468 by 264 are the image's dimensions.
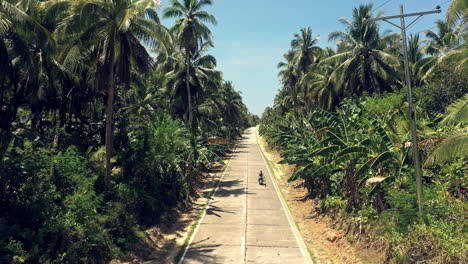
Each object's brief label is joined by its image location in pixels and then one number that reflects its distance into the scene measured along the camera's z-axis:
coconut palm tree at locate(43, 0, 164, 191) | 15.03
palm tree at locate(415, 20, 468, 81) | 12.81
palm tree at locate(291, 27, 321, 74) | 49.91
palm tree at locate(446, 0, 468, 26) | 12.56
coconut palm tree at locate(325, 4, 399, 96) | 31.98
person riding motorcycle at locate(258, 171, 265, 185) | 29.80
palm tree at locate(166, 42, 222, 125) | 35.03
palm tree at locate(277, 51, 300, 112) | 54.29
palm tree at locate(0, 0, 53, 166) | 12.57
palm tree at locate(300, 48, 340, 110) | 39.12
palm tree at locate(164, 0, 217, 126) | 31.80
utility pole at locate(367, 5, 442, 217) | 10.74
